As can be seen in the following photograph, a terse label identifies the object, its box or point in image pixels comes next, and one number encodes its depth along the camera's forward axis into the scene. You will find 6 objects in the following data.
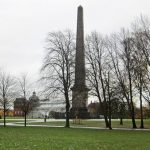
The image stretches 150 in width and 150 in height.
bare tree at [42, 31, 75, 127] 27.17
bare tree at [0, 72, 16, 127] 30.73
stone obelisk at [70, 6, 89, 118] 26.69
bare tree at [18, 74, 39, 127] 31.06
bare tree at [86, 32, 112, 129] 25.62
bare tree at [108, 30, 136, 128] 25.53
